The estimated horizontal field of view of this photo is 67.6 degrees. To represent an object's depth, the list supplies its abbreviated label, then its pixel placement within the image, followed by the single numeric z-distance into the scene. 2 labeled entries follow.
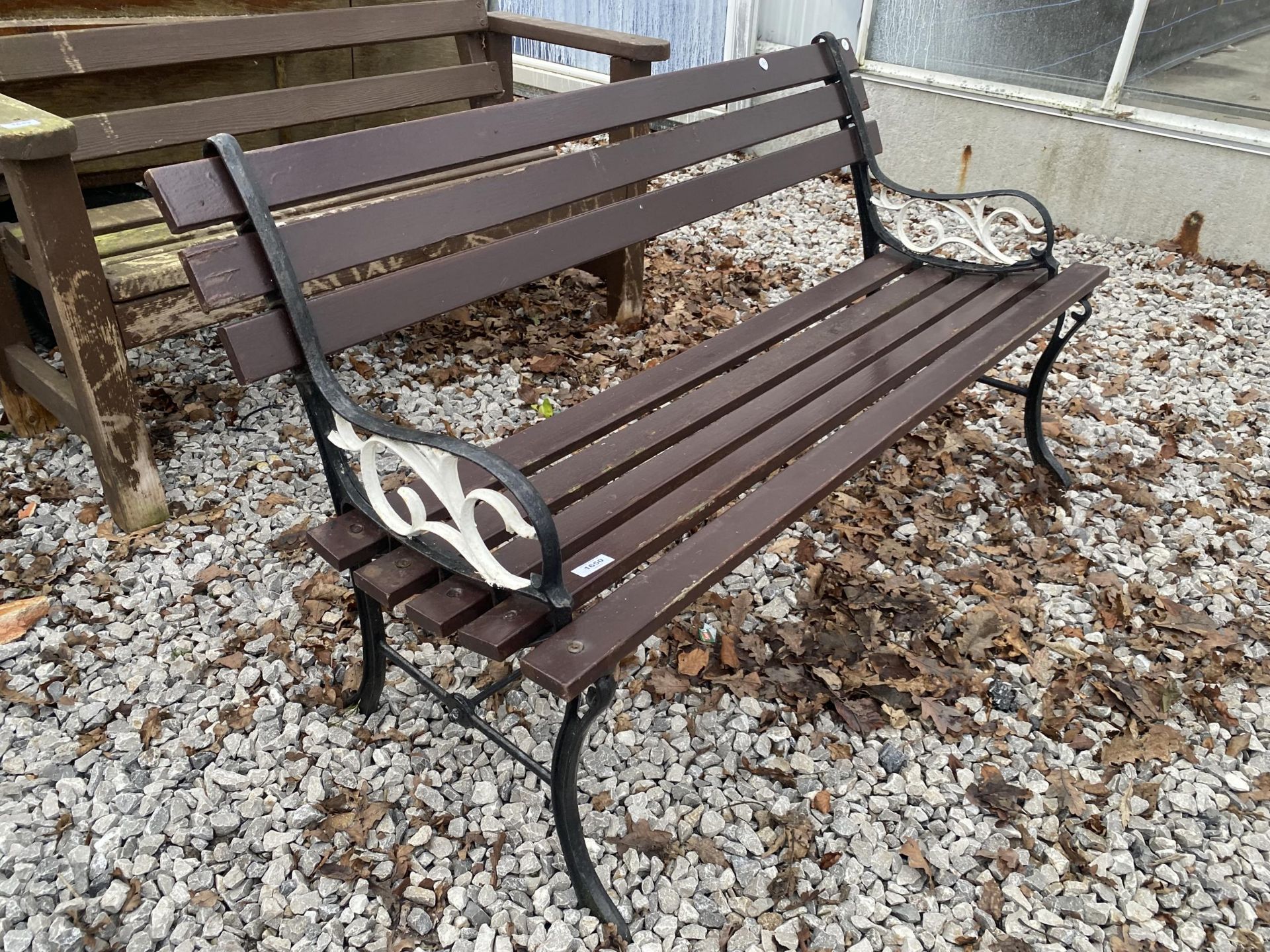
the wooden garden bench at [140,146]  2.48
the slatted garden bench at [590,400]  1.66
